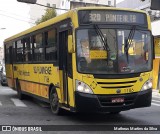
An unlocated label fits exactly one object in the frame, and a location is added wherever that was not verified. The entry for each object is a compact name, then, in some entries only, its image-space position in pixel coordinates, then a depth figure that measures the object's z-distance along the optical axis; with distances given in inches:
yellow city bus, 406.6
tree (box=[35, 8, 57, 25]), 2253.9
